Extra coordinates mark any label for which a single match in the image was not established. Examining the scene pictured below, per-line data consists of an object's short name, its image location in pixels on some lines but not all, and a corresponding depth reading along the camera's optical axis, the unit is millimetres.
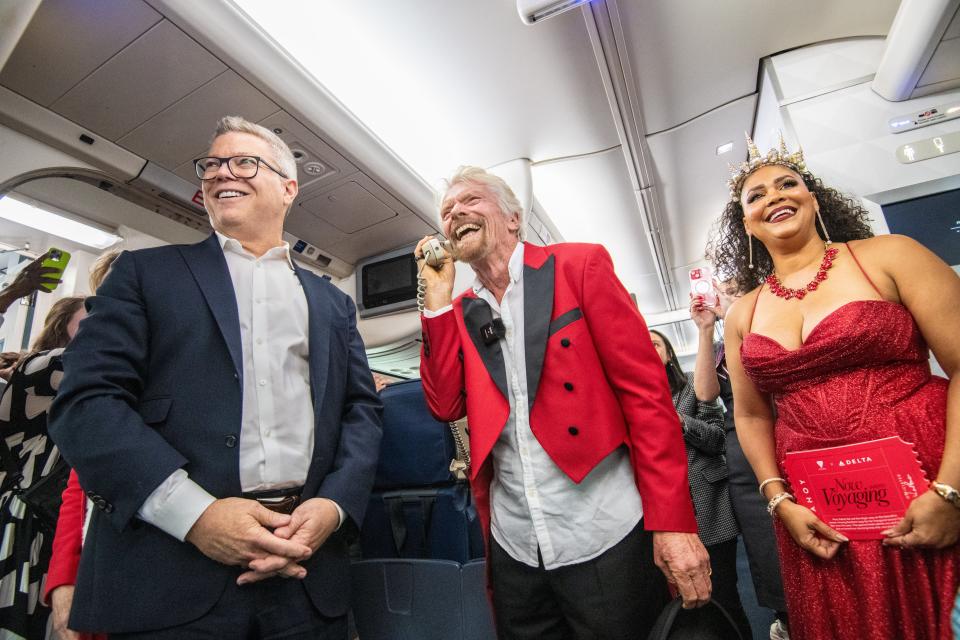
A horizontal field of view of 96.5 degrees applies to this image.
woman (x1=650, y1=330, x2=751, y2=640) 2049
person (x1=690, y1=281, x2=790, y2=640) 1937
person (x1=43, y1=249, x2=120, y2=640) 1216
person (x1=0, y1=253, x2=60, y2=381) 2234
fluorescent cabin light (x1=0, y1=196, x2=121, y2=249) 2986
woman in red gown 1071
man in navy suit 970
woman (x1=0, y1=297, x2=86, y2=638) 1719
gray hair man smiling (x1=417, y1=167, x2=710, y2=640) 1106
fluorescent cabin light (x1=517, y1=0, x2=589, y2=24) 2205
